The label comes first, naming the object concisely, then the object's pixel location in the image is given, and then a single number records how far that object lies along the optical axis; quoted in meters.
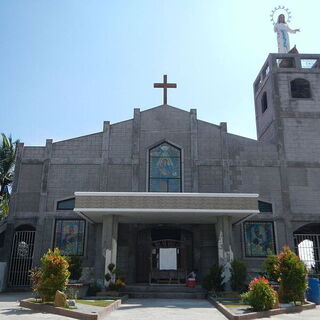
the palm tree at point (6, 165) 30.72
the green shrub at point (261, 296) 11.66
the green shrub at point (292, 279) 13.36
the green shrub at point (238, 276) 16.44
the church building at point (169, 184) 20.92
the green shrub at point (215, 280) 16.72
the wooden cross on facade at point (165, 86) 23.72
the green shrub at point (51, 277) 12.68
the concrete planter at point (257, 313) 10.74
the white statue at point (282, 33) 27.36
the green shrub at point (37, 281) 12.85
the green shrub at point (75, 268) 18.56
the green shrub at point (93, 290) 16.67
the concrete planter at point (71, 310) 10.46
